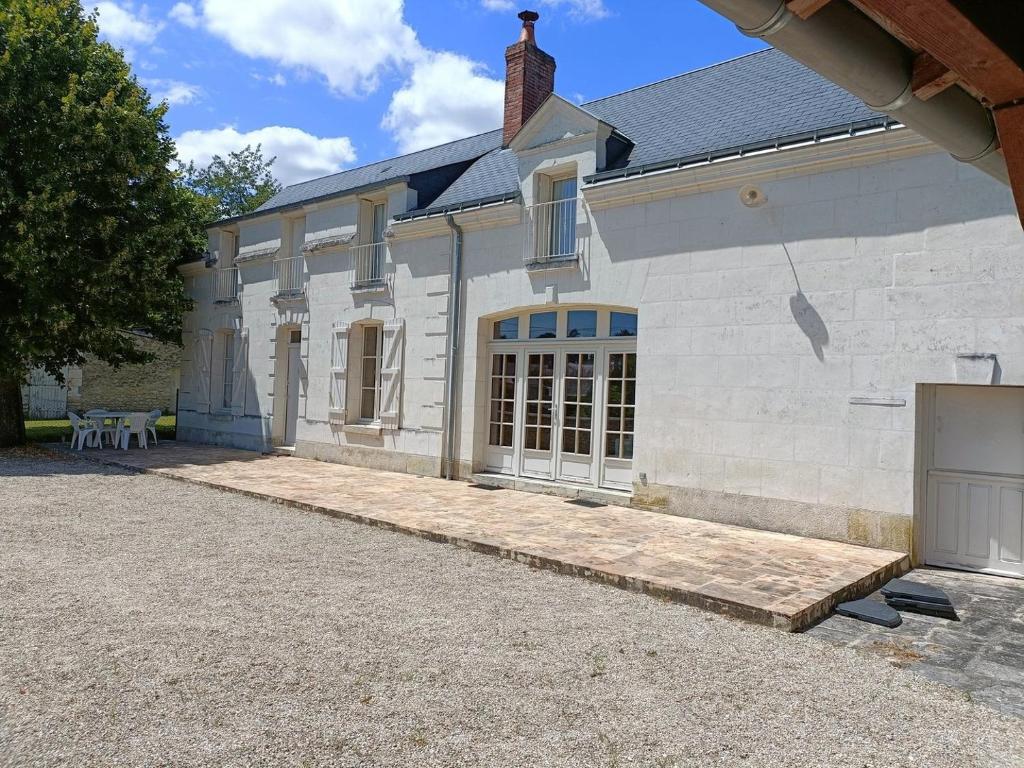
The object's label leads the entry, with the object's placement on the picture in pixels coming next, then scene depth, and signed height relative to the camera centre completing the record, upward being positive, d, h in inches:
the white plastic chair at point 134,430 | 527.5 -34.8
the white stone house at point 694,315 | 244.2 +39.6
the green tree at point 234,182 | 1402.6 +410.6
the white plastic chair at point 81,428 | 511.5 -33.8
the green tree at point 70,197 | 453.7 +125.1
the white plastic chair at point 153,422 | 557.8 -29.6
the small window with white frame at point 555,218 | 362.0 +94.5
